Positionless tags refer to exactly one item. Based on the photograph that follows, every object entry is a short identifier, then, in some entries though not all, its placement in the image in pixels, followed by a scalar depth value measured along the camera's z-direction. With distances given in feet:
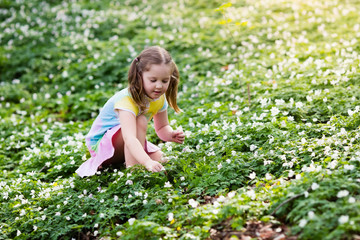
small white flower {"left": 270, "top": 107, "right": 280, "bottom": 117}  17.95
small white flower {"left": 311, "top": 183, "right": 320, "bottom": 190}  10.95
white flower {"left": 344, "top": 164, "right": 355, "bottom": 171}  11.62
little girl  14.53
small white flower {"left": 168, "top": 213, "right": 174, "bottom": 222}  11.88
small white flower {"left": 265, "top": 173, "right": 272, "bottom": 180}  12.86
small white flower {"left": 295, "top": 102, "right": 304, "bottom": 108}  18.44
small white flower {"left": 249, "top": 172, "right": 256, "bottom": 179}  13.34
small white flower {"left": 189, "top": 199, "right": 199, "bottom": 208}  12.15
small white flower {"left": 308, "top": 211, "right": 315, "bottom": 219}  10.09
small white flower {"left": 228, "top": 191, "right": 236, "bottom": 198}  12.22
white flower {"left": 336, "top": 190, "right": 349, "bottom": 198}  10.46
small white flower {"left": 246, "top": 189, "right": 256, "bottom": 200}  11.84
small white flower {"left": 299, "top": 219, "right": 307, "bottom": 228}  10.04
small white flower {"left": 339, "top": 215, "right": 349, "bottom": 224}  9.57
